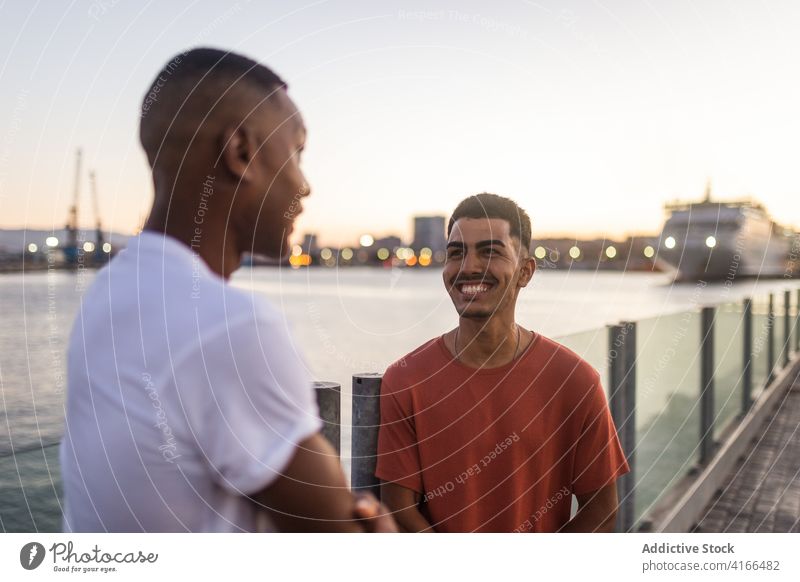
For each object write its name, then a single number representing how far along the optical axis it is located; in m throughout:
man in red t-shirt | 1.79
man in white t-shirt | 0.98
